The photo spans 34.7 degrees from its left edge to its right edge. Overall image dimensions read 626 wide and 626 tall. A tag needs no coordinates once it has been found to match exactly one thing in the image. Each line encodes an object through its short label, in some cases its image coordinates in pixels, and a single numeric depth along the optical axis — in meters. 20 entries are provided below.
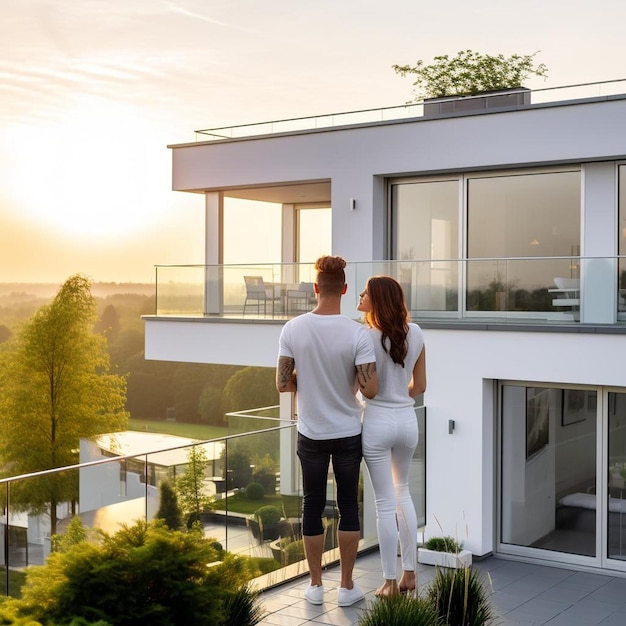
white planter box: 9.02
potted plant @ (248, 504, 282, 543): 7.70
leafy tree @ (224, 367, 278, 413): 53.06
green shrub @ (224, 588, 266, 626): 5.18
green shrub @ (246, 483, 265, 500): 7.71
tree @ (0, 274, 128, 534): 32.44
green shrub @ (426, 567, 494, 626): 5.42
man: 5.52
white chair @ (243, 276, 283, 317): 15.38
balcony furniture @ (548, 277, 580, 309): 11.23
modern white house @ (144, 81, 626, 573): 10.05
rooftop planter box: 15.52
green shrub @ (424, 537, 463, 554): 9.15
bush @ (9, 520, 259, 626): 4.30
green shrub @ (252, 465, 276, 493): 7.88
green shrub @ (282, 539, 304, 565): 7.62
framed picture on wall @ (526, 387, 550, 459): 10.22
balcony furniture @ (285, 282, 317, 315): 15.19
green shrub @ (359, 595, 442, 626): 4.89
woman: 5.61
